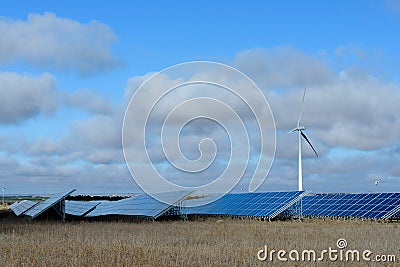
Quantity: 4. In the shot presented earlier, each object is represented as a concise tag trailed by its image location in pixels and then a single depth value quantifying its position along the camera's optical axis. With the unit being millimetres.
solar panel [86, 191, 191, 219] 39500
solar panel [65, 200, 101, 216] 50566
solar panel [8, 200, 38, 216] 50003
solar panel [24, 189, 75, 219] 38391
